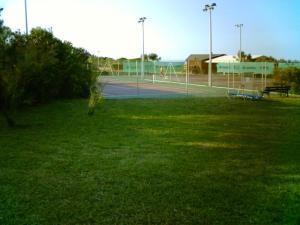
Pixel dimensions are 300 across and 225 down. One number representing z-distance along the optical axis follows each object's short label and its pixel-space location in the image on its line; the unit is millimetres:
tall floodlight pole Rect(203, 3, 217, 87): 24865
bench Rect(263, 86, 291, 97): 16254
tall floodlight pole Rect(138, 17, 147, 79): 28601
